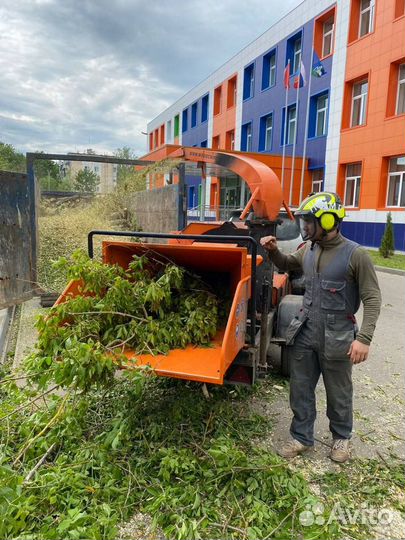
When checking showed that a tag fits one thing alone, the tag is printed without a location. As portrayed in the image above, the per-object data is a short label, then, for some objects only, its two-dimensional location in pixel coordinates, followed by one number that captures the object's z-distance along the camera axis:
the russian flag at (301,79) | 20.69
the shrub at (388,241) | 15.77
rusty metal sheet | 6.42
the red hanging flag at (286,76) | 21.97
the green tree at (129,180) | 13.59
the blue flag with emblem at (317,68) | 21.06
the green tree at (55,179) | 34.50
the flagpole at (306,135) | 21.59
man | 3.00
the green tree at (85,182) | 23.91
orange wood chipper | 3.02
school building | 17.47
